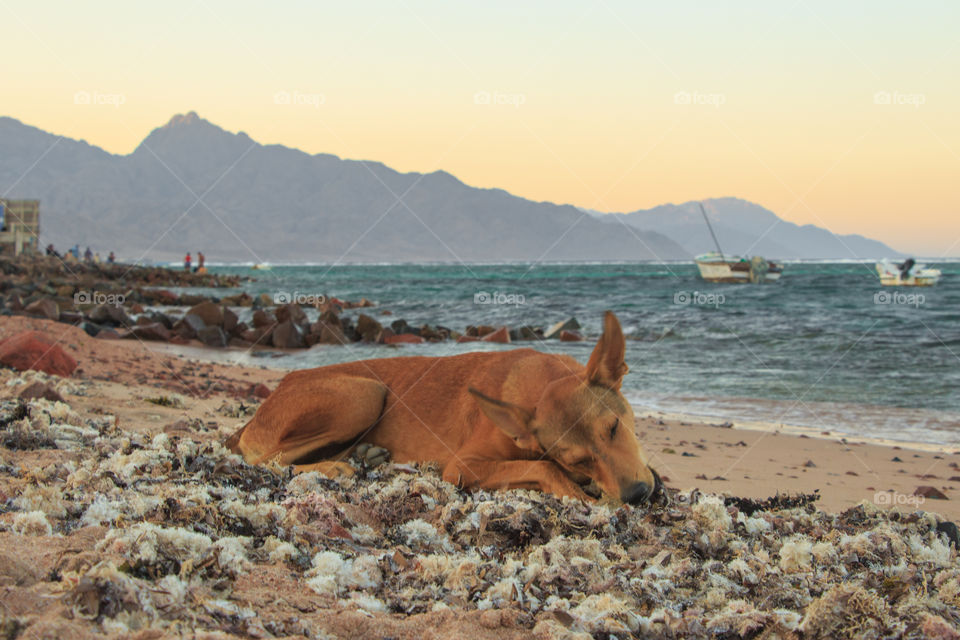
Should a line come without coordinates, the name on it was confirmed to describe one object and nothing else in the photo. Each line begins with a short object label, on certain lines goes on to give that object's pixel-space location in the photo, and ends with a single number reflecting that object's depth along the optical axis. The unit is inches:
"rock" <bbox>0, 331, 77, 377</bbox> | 393.1
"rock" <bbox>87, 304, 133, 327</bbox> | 834.8
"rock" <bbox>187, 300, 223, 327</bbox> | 848.9
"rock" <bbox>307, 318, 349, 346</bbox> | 828.0
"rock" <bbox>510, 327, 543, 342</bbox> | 879.7
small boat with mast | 2106.3
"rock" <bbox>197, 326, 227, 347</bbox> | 795.4
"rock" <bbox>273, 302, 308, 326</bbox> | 874.1
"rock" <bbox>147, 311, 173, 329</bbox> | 869.1
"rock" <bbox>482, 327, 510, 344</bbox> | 781.4
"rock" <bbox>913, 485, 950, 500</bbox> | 248.2
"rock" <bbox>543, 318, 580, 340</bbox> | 876.6
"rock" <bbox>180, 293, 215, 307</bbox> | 1275.8
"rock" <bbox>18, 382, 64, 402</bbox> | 294.4
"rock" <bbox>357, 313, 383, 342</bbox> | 852.0
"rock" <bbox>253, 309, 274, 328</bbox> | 898.7
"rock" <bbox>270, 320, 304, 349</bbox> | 802.2
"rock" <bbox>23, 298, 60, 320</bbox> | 784.9
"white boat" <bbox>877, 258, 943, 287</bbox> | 1834.4
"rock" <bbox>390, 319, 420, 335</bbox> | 913.5
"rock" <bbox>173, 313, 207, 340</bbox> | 814.9
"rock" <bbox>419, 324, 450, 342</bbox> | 876.6
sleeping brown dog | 180.7
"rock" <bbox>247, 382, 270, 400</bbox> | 455.4
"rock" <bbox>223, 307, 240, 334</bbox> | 857.5
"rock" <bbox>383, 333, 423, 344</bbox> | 839.1
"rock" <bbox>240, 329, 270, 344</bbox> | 830.3
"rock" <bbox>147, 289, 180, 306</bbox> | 1305.4
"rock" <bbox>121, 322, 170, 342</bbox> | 784.3
